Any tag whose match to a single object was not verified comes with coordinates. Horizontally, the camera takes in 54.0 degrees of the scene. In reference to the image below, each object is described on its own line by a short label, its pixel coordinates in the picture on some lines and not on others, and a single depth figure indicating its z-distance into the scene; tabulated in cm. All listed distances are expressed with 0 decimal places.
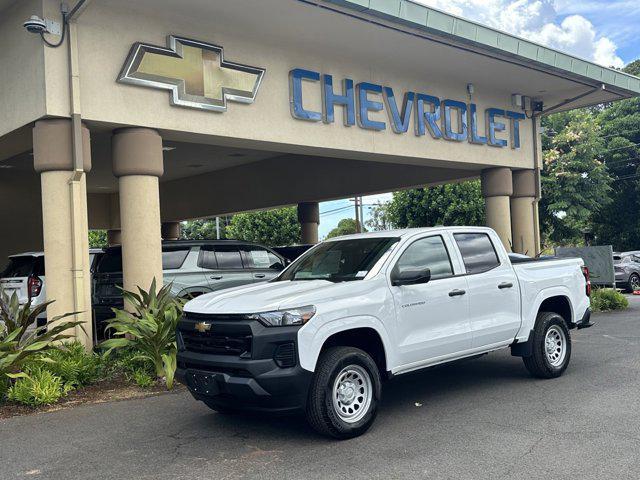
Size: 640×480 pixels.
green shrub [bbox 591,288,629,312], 1472
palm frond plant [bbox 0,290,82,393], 711
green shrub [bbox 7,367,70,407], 693
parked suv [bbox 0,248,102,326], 1081
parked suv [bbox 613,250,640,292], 2134
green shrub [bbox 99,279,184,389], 795
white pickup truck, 521
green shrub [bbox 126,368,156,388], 773
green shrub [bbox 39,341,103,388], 746
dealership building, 849
